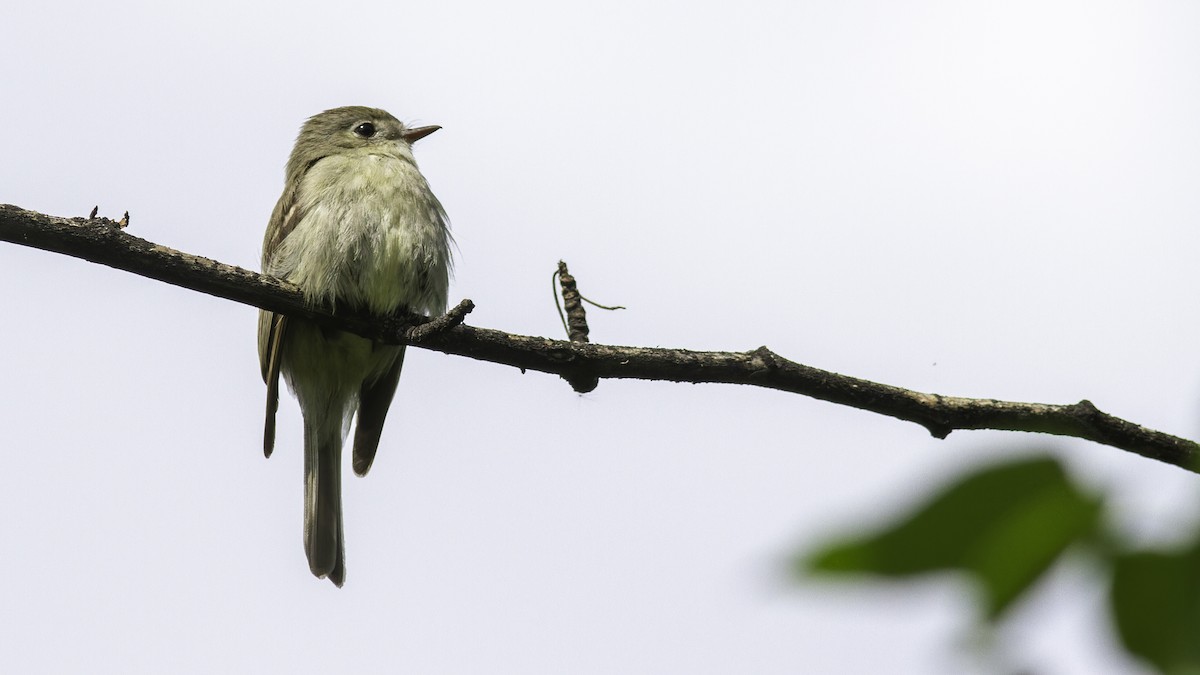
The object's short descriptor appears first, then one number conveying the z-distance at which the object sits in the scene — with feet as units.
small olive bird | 18.96
